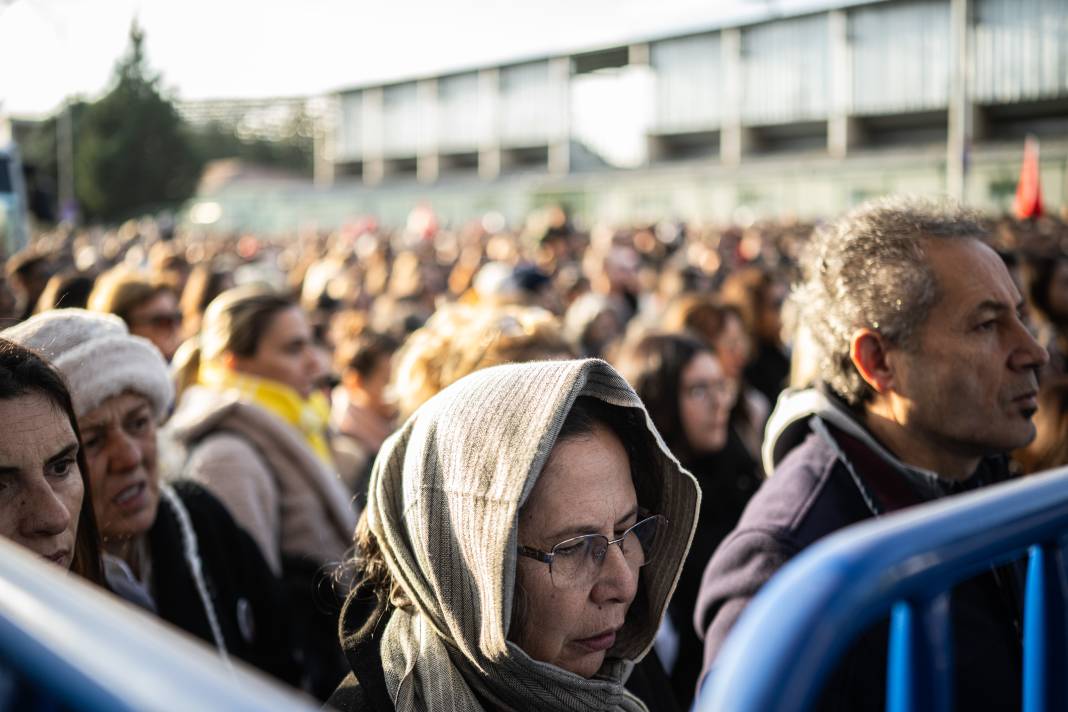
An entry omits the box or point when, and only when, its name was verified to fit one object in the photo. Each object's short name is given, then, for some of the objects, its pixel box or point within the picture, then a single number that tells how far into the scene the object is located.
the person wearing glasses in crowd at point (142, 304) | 4.42
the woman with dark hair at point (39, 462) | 1.80
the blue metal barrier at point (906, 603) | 0.72
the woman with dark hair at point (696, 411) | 4.18
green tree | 52.34
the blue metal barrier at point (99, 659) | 0.62
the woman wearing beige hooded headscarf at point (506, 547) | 1.62
